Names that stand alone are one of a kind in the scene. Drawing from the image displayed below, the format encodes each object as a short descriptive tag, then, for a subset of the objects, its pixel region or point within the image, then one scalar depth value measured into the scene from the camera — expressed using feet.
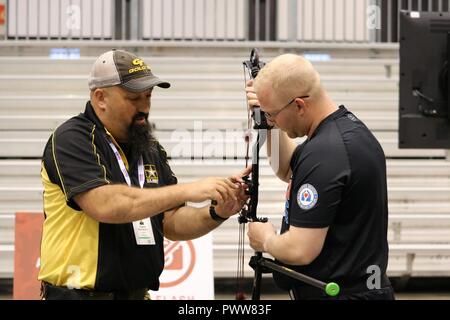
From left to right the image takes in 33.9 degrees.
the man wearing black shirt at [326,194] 8.39
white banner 17.97
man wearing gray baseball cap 9.41
